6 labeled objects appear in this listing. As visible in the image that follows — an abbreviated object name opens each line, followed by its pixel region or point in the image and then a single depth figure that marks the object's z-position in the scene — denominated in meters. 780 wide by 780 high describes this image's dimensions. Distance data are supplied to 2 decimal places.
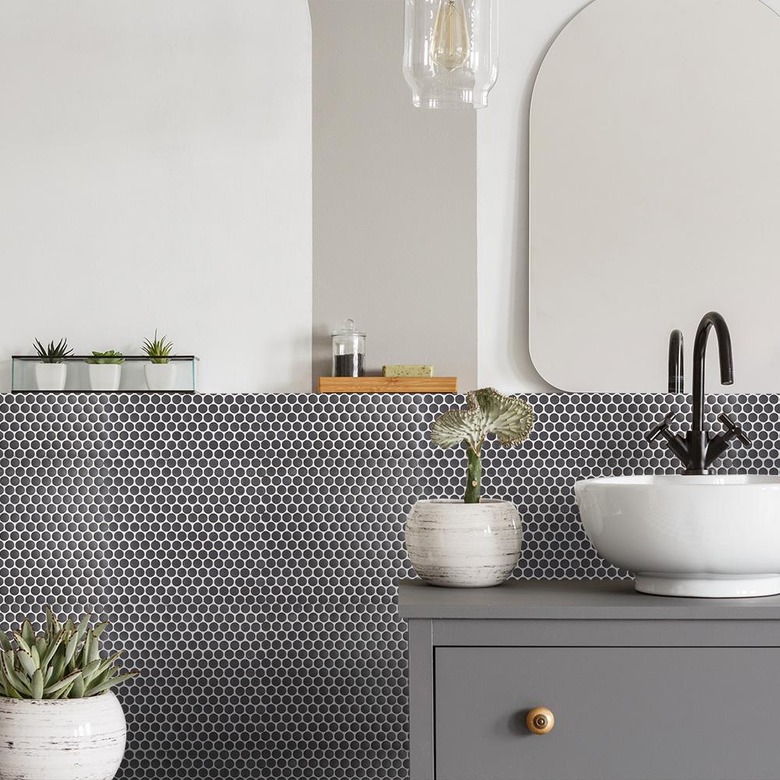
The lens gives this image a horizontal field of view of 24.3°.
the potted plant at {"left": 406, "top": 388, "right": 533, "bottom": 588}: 2.05
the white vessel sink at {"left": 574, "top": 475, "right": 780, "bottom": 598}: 1.83
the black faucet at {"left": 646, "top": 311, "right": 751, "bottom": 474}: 2.20
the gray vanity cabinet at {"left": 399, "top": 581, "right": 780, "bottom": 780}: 1.83
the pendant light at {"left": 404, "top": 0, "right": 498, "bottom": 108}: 2.58
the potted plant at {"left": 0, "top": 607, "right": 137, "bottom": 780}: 1.95
